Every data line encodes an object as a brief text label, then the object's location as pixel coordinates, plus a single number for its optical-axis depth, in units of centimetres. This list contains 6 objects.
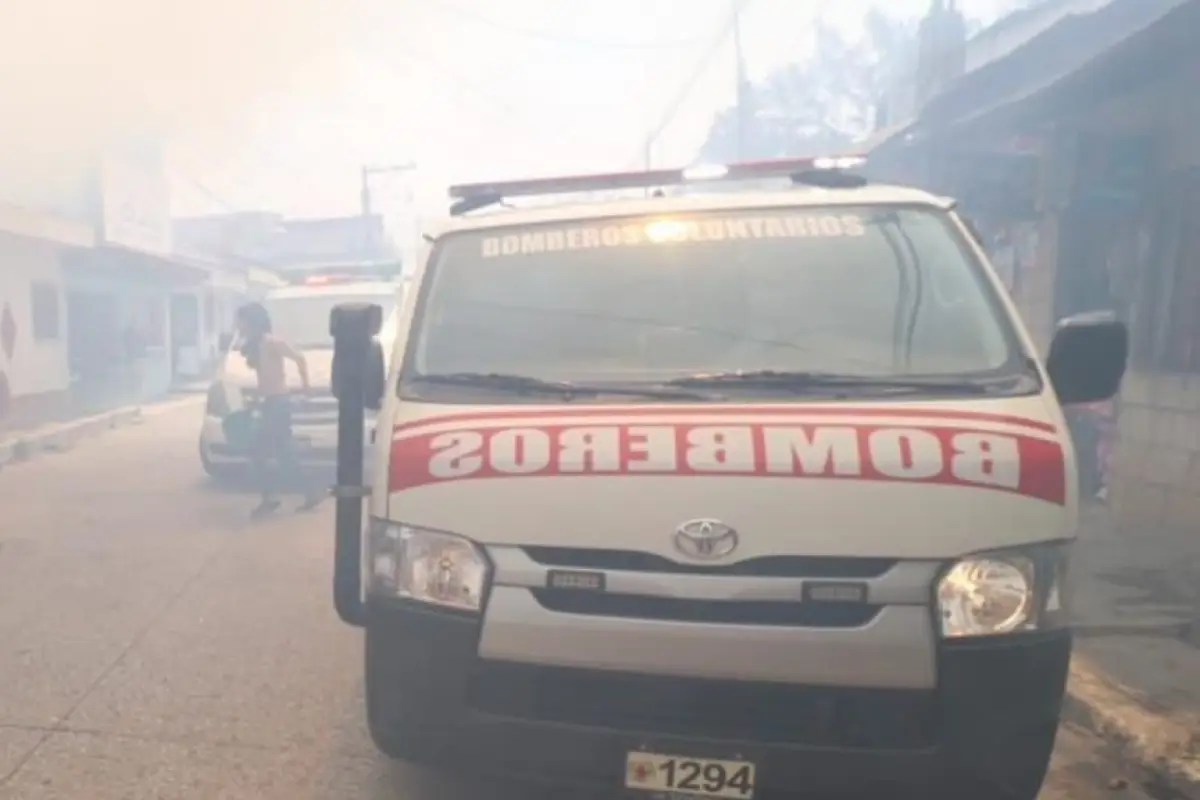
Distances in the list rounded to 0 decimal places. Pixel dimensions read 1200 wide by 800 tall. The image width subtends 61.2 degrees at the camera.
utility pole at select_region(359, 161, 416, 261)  4450
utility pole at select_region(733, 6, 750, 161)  2305
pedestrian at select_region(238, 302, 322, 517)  862
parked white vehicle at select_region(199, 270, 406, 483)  905
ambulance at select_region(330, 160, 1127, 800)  234
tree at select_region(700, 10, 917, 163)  3275
